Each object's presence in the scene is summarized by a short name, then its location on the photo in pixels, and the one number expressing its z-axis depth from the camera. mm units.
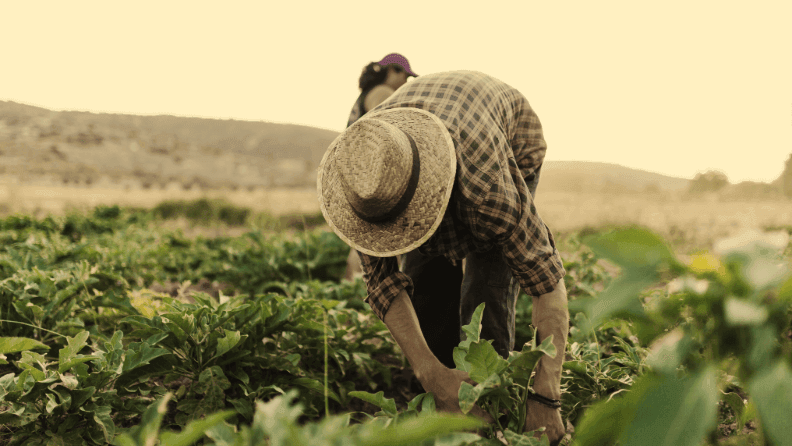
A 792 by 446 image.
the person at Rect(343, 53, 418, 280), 2820
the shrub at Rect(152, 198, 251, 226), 13562
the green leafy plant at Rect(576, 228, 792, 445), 511
